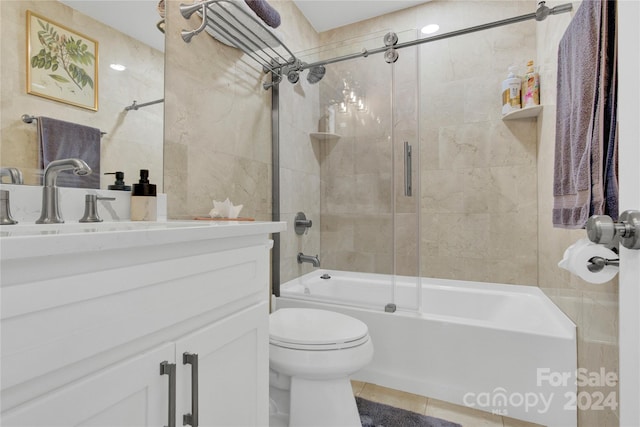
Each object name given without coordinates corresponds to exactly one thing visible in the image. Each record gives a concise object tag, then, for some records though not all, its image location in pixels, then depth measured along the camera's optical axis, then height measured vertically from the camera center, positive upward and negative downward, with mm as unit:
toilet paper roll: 760 -115
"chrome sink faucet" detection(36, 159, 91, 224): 831 +52
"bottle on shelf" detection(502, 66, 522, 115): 1966 +757
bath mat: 1407 -955
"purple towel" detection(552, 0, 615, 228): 938 +330
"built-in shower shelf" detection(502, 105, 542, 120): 1881 +615
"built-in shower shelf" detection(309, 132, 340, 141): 2202 +529
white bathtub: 1390 -644
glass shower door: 1994 +269
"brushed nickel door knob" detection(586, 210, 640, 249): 452 -27
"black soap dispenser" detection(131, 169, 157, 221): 1078 +34
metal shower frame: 2047 +423
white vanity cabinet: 421 -203
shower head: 2135 +936
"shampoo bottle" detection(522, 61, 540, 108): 1892 +755
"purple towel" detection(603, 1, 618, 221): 902 +271
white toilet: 1207 -605
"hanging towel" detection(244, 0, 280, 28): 1366 +895
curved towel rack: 1323 +873
